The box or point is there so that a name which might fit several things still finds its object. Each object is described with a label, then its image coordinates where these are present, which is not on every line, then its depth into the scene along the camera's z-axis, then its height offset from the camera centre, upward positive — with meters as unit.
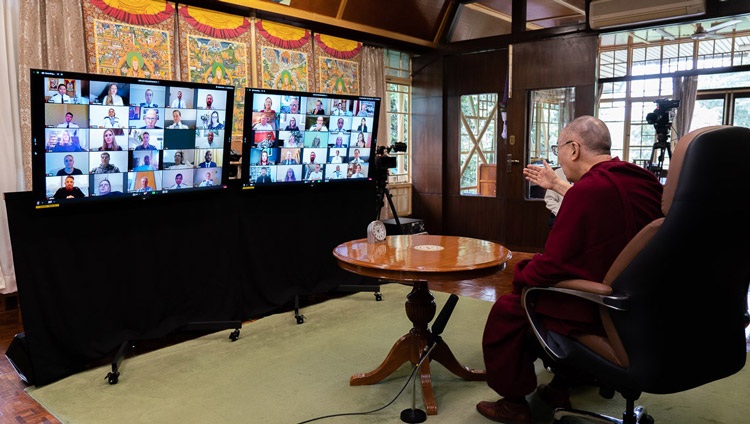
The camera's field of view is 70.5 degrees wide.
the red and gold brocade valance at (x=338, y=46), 5.90 +1.29
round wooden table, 2.32 -0.49
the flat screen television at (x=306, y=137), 3.71 +0.17
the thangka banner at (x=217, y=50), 4.73 +1.01
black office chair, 1.58 -0.40
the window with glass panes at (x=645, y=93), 7.55 +0.99
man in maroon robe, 1.91 -0.28
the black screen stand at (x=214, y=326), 3.41 -1.09
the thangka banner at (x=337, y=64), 5.90 +1.08
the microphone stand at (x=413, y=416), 2.33 -1.13
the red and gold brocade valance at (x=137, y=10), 4.21 +1.22
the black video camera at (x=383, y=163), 4.57 -0.03
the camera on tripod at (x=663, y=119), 4.52 +0.34
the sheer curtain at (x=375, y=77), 6.42 +1.00
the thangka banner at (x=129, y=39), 4.17 +0.98
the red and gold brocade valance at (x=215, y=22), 4.74 +1.26
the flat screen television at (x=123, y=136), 2.68 +0.13
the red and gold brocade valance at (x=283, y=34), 5.30 +1.29
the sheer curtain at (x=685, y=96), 7.96 +0.95
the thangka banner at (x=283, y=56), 5.31 +1.06
